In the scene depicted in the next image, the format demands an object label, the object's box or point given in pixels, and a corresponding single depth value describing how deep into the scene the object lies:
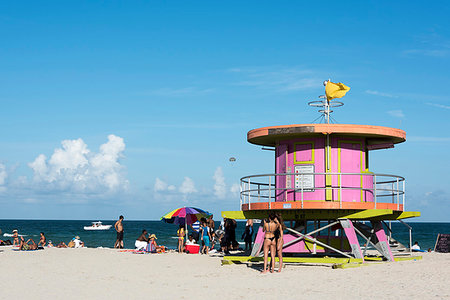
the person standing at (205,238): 26.28
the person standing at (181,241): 27.88
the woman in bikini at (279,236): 18.05
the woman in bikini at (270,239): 17.67
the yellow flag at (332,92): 22.09
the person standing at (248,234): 26.68
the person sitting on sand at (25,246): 29.64
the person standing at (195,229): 28.72
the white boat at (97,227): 124.19
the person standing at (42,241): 33.04
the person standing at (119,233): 29.89
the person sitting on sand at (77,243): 34.59
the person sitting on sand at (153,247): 27.00
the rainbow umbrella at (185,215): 28.61
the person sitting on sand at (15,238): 33.67
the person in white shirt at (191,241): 27.42
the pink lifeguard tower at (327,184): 20.09
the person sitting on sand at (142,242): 27.50
